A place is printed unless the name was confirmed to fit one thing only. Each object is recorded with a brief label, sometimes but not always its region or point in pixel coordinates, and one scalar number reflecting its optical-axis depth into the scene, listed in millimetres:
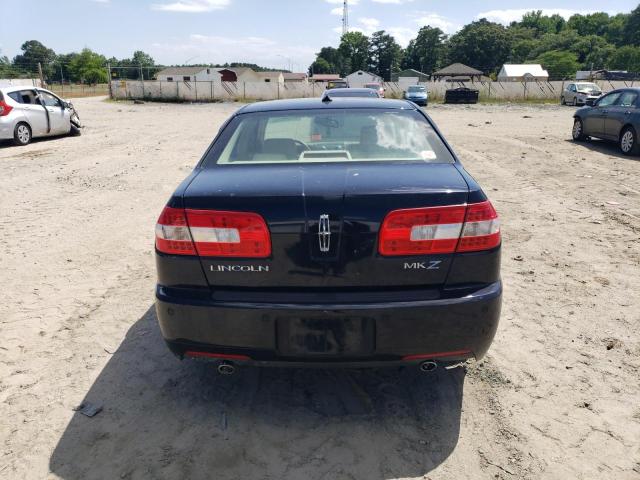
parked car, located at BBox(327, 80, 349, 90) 34631
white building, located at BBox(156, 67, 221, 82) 94450
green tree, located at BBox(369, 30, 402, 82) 130500
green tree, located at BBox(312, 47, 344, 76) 135962
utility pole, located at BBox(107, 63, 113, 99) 43969
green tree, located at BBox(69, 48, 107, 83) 89625
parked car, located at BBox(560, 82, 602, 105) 34438
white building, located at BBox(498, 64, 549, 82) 74438
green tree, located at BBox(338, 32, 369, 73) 132500
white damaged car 13234
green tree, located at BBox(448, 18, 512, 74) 118312
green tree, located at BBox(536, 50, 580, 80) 96812
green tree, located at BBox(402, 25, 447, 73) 129125
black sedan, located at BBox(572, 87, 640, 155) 11875
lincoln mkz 2430
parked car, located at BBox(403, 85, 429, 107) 37481
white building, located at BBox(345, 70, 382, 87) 98812
